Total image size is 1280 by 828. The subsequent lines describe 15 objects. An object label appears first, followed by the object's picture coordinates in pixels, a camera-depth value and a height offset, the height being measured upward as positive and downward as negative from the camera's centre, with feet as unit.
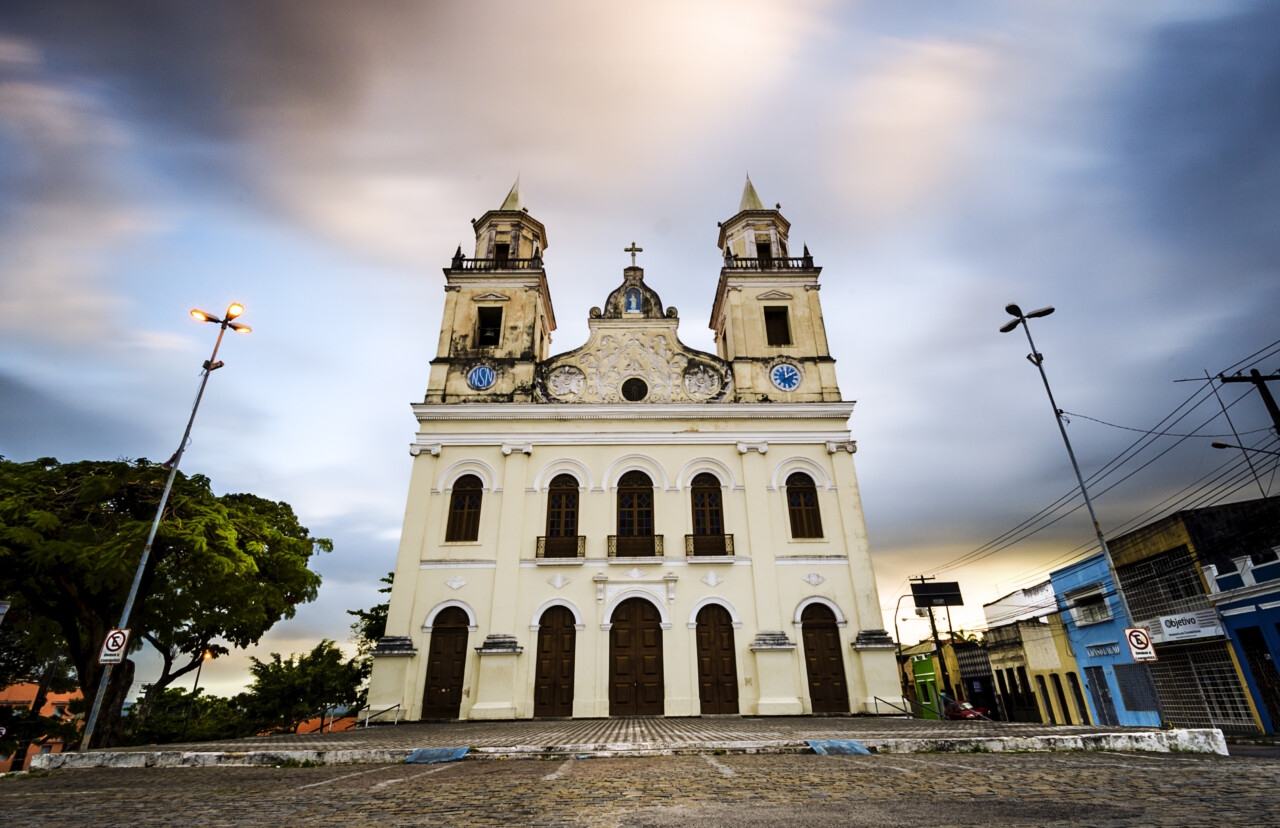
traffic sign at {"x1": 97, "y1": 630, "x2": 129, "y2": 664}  28.86 +1.84
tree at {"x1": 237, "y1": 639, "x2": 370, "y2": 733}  58.80 -0.47
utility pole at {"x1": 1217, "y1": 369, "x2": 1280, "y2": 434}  39.21 +17.97
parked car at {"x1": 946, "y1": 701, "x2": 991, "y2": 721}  73.41 -4.01
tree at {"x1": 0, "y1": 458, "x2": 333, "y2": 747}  33.73 +7.38
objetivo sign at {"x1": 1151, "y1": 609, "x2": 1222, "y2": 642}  47.26 +3.59
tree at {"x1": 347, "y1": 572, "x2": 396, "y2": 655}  68.69 +6.96
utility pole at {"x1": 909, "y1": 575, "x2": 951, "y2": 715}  79.07 +2.67
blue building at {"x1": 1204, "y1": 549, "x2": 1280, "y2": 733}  43.01 +3.78
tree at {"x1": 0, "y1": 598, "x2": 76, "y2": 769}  41.16 -1.74
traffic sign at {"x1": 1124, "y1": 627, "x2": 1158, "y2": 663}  31.53 +1.52
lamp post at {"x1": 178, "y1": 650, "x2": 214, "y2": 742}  49.61 +1.69
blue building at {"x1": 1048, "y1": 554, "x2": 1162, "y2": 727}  56.75 +2.61
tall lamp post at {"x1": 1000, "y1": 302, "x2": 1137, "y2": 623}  40.35 +21.66
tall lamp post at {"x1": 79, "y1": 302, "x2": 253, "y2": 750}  27.99 +12.10
